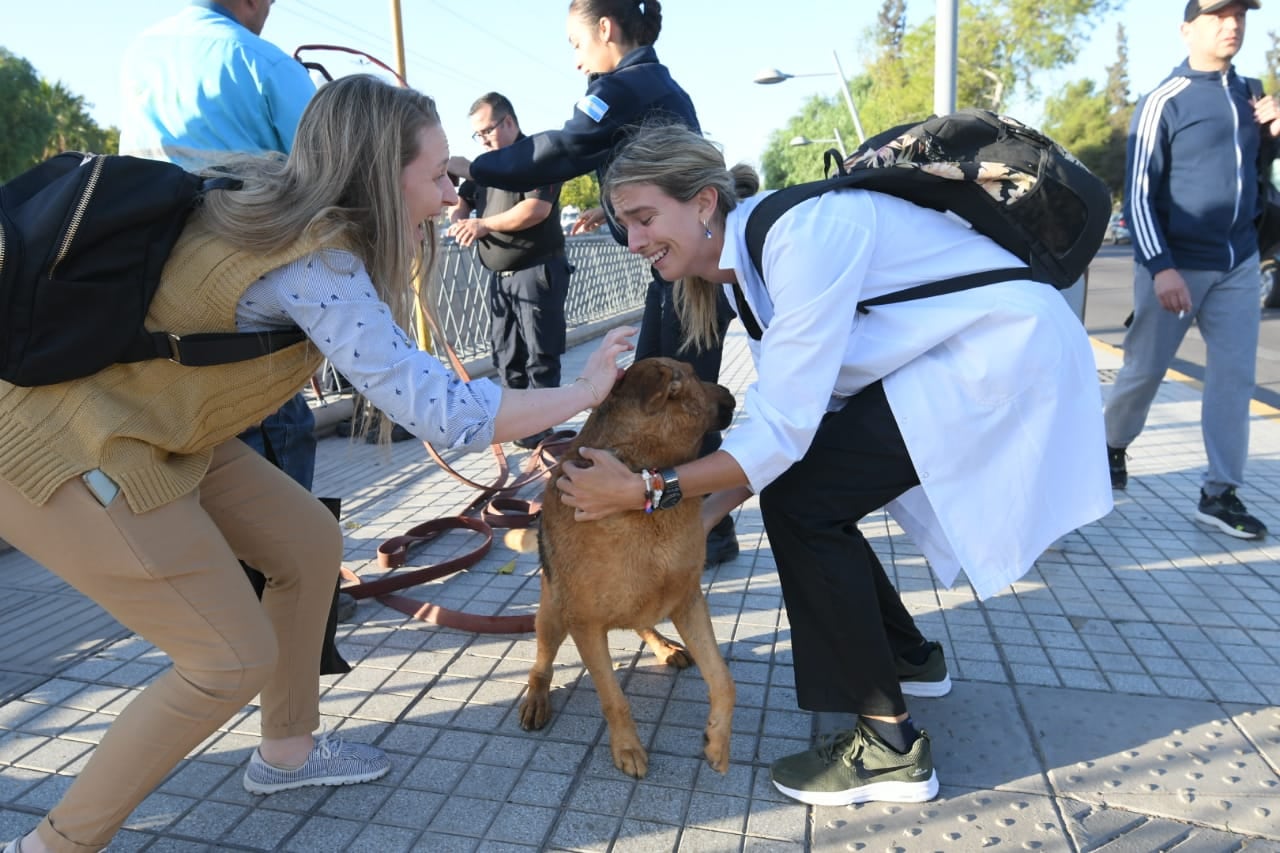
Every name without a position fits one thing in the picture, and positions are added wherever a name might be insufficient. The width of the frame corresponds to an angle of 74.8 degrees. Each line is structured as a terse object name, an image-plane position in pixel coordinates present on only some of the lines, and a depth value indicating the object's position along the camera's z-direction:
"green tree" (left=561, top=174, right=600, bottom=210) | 48.00
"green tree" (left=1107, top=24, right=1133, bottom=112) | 87.85
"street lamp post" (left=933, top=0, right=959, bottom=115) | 6.44
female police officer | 3.68
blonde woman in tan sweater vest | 1.79
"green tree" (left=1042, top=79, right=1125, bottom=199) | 57.44
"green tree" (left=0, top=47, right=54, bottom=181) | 42.03
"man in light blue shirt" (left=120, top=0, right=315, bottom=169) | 2.79
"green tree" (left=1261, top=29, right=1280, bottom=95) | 67.62
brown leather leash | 3.60
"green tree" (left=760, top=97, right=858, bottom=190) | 61.75
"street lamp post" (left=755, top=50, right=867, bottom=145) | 26.23
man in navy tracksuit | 4.40
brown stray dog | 2.56
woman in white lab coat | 2.29
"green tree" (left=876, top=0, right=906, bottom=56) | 72.19
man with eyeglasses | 6.24
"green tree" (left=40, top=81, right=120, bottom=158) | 45.47
